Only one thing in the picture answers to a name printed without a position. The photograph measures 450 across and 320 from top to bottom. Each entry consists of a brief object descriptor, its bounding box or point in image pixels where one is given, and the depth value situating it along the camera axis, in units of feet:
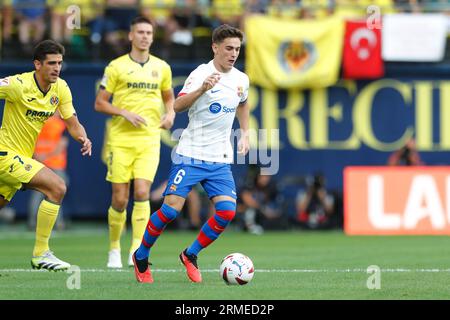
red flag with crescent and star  66.59
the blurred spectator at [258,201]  65.21
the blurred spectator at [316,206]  66.03
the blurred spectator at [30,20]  67.66
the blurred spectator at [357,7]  68.13
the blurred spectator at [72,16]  67.46
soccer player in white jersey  33.47
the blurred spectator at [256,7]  68.90
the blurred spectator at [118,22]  67.62
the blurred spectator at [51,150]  63.36
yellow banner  66.80
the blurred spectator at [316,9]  68.44
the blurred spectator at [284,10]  68.59
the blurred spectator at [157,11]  68.33
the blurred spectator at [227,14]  67.97
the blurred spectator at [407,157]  65.31
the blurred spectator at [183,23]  68.13
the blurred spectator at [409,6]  68.28
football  32.19
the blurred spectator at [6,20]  67.82
